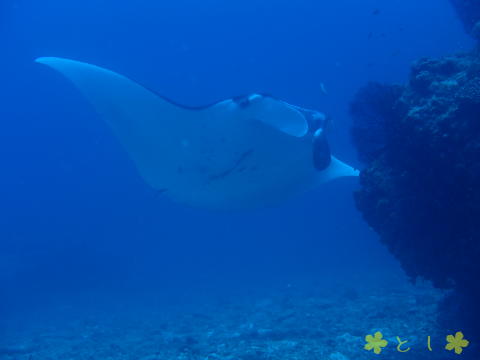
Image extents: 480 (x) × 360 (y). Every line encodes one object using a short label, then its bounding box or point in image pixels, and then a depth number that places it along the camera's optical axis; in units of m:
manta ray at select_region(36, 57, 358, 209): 4.59
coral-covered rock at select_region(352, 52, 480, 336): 4.41
